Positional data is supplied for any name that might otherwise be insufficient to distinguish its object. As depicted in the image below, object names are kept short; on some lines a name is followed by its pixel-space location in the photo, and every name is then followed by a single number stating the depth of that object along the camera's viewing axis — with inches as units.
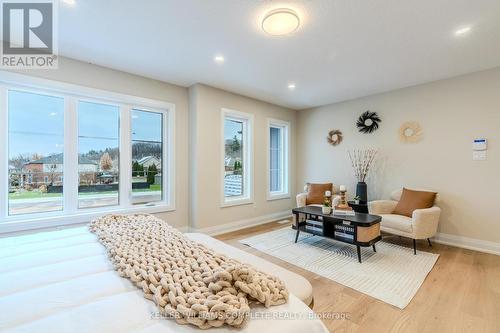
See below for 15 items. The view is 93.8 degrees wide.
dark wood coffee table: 116.6
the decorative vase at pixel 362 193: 168.7
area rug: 92.0
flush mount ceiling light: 83.5
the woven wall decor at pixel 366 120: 177.8
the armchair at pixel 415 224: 123.8
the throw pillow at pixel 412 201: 138.9
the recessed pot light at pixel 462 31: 94.0
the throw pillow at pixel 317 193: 183.0
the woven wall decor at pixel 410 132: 157.9
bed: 32.3
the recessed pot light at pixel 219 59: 119.4
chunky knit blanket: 32.7
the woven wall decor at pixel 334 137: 200.2
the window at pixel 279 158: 221.0
